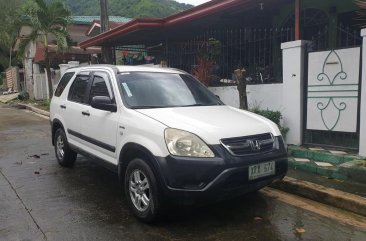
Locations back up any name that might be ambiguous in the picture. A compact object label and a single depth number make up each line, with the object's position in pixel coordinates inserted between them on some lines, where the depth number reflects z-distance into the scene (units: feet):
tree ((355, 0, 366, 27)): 18.01
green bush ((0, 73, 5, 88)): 143.13
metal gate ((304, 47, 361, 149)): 21.27
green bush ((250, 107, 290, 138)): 24.40
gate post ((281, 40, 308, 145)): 23.56
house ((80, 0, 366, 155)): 21.95
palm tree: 60.90
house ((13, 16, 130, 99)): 77.51
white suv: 13.04
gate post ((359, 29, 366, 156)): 19.76
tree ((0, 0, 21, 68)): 130.11
